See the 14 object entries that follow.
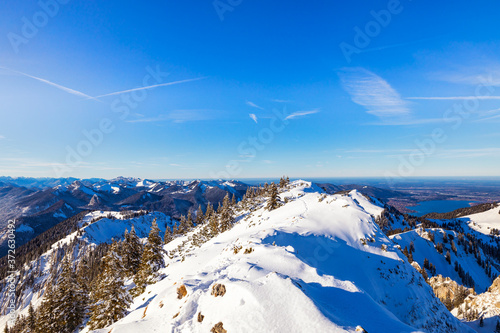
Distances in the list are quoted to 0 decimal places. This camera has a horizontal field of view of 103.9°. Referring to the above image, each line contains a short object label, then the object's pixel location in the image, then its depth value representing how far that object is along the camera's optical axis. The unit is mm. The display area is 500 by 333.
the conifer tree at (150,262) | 26528
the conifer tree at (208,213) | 76312
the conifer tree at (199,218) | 80712
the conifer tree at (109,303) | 19203
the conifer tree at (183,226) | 69856
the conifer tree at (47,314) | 21969
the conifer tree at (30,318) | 32781
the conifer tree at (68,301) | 22672
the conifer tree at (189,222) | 73450
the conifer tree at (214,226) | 51706
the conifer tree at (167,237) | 69225
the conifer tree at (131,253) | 34406
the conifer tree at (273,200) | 52688
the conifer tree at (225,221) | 52278
